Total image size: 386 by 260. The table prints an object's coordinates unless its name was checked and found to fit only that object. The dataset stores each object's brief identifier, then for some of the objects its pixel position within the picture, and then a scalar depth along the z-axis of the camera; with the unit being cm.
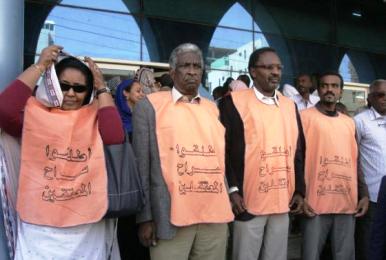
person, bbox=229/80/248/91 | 545
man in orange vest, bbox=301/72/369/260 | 379
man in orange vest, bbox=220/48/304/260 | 328
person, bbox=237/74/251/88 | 628
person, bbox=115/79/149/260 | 337
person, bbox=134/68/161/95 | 411
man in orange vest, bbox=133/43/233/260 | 281
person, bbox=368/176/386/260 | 246
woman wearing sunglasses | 242
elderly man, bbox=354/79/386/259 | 418
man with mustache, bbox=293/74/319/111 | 568
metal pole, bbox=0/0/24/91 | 268
